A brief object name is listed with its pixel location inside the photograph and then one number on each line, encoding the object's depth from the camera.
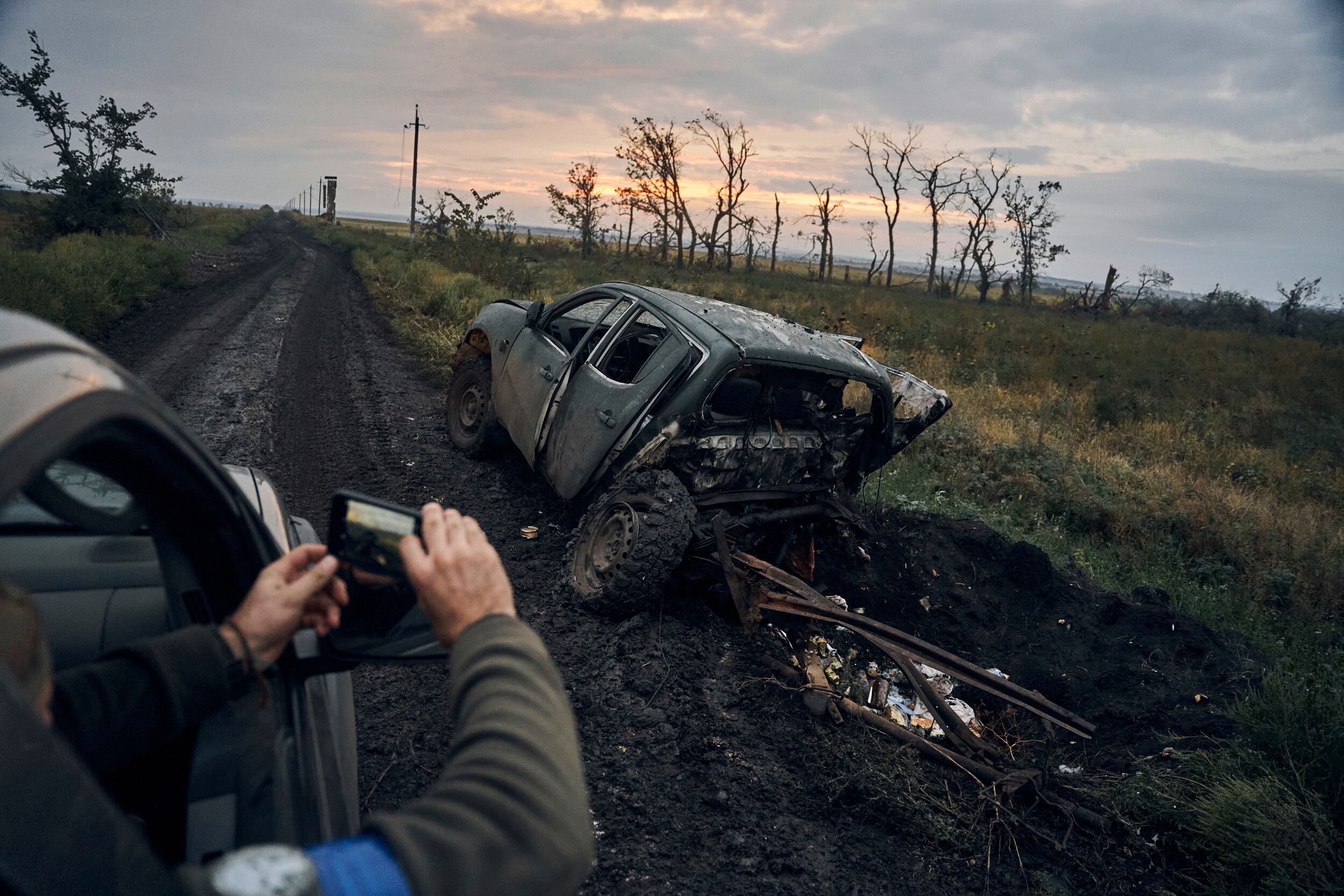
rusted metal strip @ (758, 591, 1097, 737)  3.64
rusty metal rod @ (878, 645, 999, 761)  3.55
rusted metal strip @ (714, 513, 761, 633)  4.30
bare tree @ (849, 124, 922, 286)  39.84
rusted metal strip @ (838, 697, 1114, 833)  3.28
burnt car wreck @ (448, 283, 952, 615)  4.36
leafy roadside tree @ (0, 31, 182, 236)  20.05
